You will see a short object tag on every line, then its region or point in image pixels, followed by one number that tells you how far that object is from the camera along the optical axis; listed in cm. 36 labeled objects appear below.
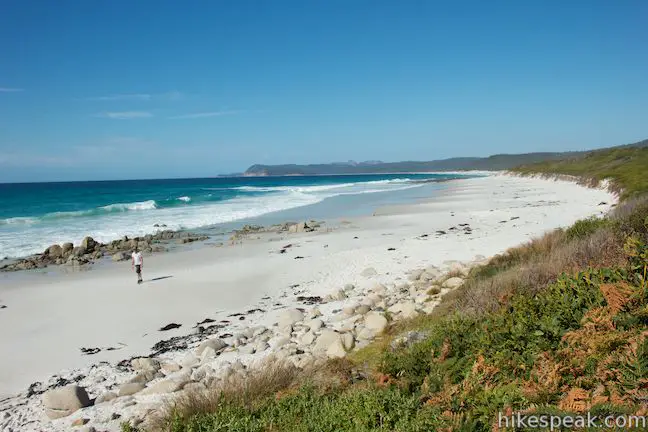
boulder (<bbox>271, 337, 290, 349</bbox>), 817
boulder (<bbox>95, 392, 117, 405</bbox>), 642
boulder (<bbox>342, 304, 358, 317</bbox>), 959
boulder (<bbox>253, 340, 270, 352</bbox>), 807
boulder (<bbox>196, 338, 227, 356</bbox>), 813
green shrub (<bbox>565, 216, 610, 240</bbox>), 980
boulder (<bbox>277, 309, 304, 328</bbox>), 939
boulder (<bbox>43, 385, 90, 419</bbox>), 606
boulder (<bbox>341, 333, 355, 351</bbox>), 729
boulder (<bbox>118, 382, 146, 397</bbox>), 659
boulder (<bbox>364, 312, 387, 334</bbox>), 807
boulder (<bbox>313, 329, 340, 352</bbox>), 769
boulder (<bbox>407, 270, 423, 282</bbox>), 1229
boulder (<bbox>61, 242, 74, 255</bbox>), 2025
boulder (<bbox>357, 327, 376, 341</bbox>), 776
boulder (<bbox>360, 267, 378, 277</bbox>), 1322
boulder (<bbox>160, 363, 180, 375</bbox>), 740
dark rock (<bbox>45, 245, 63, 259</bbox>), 1989
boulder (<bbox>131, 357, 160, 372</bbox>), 745
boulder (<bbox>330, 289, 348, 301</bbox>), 1117
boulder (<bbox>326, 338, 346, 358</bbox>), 704
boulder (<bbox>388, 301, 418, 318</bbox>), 854
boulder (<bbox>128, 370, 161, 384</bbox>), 695
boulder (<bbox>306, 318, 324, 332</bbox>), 883
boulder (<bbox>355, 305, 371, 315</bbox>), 960
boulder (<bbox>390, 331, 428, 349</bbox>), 612
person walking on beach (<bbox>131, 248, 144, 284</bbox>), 1388
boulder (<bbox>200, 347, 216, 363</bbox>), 776
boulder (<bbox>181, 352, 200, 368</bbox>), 764
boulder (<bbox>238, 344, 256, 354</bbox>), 801
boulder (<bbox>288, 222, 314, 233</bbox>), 2373
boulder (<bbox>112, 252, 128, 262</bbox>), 1877
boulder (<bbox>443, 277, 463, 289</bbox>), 1020
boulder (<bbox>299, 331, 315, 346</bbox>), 809
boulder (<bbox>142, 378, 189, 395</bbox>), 641
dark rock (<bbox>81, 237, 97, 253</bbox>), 2090
